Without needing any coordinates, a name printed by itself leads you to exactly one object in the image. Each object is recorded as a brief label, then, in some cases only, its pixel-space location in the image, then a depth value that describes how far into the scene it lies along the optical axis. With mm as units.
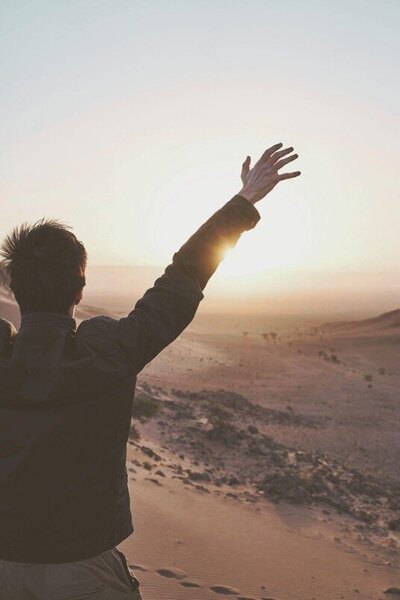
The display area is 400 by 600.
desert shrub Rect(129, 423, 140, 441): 10870
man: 1662
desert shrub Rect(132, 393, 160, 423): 13083
